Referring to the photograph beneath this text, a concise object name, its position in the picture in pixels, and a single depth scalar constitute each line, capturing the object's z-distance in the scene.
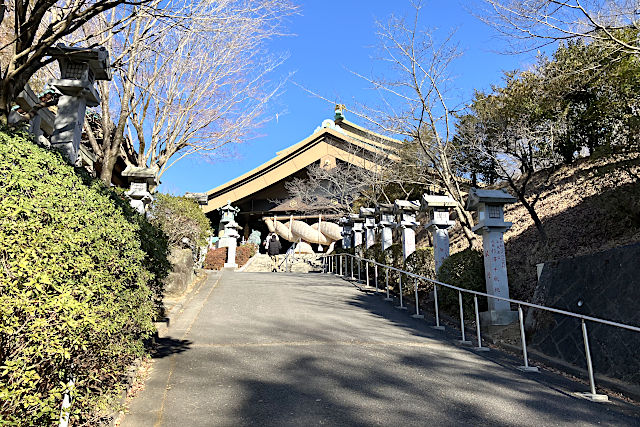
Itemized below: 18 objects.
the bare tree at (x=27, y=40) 4.81
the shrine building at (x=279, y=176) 22.64
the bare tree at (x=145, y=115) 8.91
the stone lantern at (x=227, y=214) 19.42
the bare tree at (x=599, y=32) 5.60
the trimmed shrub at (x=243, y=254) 20.35
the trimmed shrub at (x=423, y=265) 9.67
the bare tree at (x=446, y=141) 9.54
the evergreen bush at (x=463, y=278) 7.77
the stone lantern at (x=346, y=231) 18.62
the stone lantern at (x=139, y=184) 9.24
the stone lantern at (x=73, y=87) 6.26
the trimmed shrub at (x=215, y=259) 19.81
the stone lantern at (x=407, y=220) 11.70
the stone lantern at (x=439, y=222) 9.54
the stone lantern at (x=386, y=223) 13.13
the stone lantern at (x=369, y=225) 15.15
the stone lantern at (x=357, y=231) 17.13
